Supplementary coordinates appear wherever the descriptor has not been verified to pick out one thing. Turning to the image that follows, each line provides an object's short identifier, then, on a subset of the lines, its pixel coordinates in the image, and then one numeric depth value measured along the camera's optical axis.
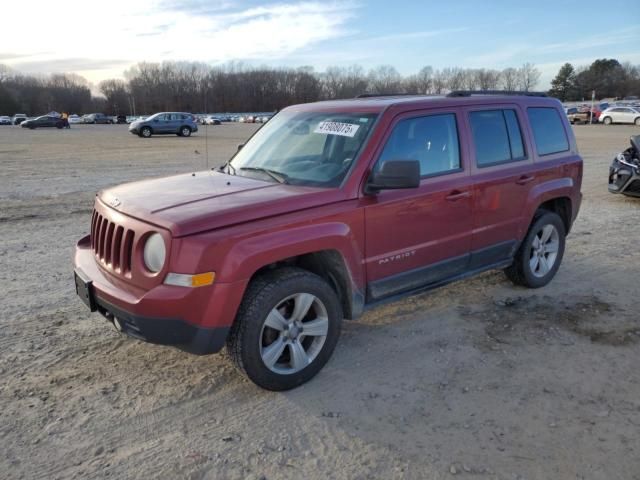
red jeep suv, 3.11
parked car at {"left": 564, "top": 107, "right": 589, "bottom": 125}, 49.57
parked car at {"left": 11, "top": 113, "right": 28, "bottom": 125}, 72.97
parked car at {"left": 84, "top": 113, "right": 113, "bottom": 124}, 77.56
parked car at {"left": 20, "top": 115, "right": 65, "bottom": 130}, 54.34
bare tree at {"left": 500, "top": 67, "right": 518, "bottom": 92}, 137.88
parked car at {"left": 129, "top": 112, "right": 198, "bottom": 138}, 34.81
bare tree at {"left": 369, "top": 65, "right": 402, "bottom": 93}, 121.40
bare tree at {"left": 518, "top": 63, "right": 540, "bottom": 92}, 134.82
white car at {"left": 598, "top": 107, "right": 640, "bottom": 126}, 42.25
